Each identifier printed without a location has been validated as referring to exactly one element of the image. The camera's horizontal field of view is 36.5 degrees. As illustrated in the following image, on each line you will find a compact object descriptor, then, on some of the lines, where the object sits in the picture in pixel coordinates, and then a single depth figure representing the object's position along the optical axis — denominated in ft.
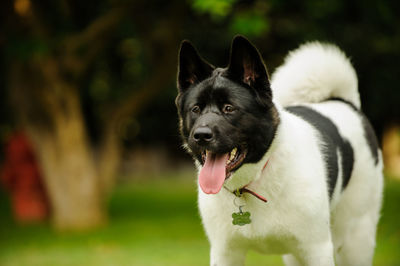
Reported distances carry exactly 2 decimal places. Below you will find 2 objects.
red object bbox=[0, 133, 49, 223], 46.34
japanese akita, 12.47
